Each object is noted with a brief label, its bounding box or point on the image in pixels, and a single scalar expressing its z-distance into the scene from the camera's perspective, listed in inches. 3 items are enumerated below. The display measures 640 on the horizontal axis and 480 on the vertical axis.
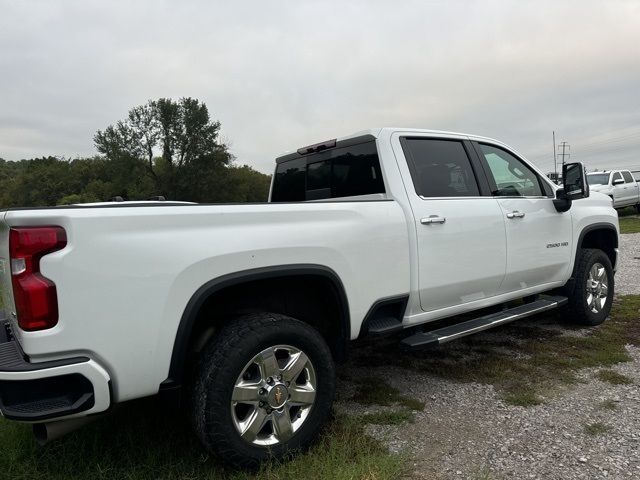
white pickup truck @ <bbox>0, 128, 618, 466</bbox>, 76.9
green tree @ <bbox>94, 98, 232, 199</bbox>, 2180.1
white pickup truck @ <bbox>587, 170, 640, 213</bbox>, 705.0
